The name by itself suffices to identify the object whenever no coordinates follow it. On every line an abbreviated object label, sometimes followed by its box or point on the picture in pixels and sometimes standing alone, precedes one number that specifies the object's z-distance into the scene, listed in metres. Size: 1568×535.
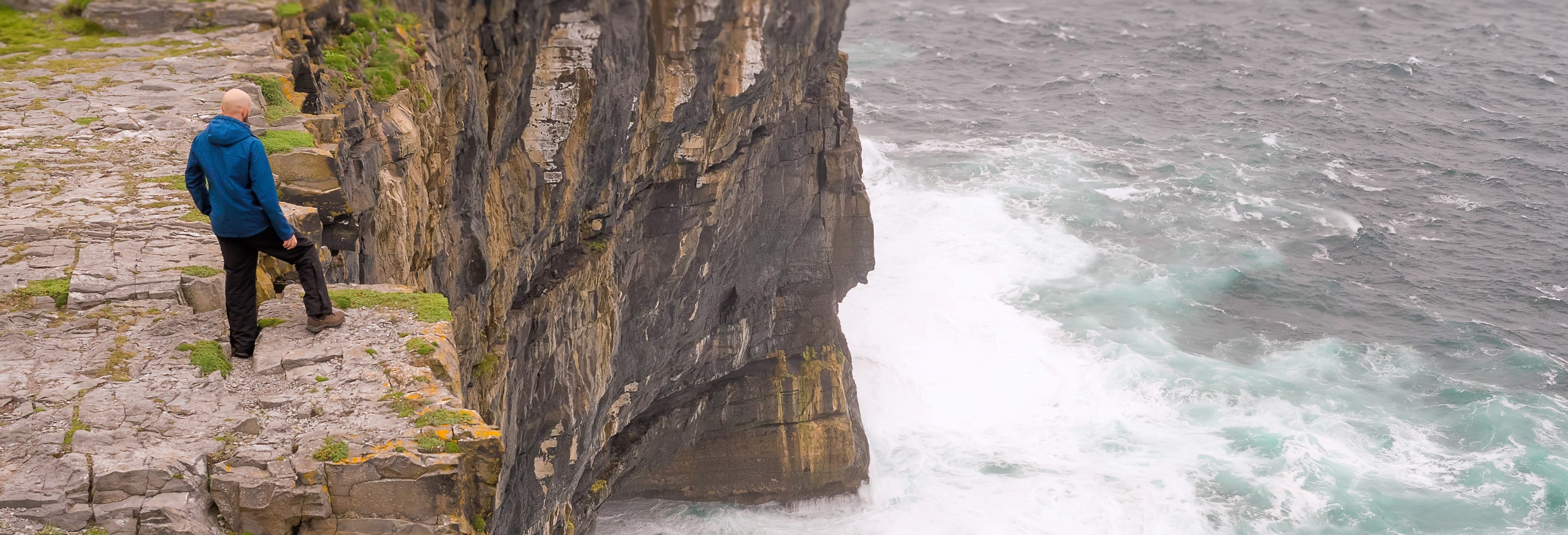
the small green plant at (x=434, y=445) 18.80
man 19.78
